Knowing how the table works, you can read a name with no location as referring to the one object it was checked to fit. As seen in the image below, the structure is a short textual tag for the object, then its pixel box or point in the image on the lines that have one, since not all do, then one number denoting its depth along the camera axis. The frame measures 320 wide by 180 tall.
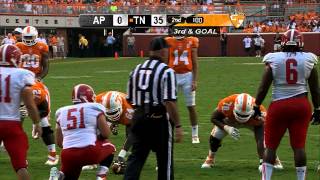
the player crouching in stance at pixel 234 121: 19.27
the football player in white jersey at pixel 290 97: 16.42
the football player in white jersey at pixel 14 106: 15.26
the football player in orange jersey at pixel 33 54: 23.95
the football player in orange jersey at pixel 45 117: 20.80
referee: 15.52
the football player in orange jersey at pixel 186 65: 24.87
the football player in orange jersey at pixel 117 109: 20.19
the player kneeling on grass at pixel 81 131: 15.15
